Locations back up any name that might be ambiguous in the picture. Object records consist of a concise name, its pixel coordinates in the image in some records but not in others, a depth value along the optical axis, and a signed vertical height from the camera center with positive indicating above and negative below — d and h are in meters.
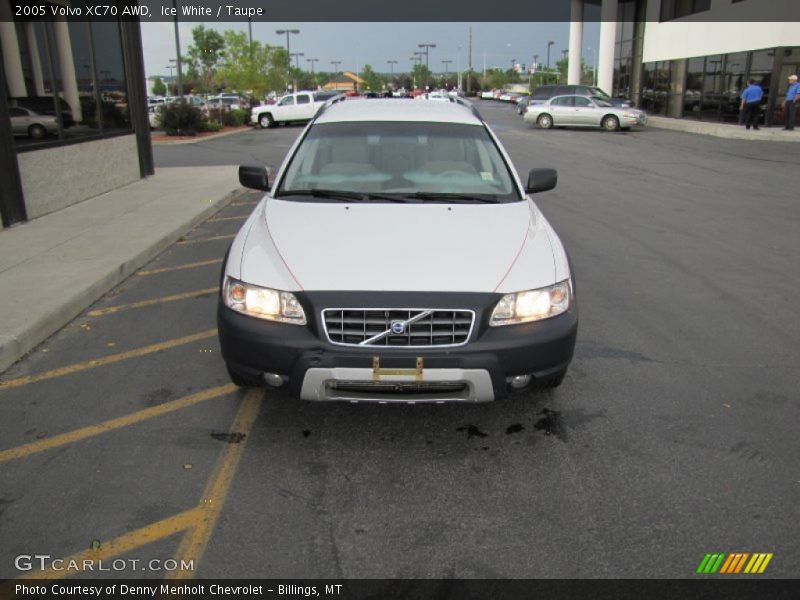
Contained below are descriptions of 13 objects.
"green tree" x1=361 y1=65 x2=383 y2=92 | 102.00 +3.62
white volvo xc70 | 3.21 -0.95
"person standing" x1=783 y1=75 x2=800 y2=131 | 21.50 -0.08
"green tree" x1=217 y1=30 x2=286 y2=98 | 44.12 +2.58
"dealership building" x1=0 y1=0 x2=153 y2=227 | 8.80 -0.07
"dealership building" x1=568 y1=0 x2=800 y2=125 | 23.31 +1.85
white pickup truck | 34.44 -0.30
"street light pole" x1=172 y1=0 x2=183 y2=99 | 30.14 +2.38
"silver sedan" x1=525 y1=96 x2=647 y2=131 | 26.12 -0.55
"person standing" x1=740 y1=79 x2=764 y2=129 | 22.53 -0.19
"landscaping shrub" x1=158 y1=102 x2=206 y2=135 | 26.80 -0.48
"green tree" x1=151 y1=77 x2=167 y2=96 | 107.38 +2.86
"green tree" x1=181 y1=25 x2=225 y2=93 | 57.59 +4.41
